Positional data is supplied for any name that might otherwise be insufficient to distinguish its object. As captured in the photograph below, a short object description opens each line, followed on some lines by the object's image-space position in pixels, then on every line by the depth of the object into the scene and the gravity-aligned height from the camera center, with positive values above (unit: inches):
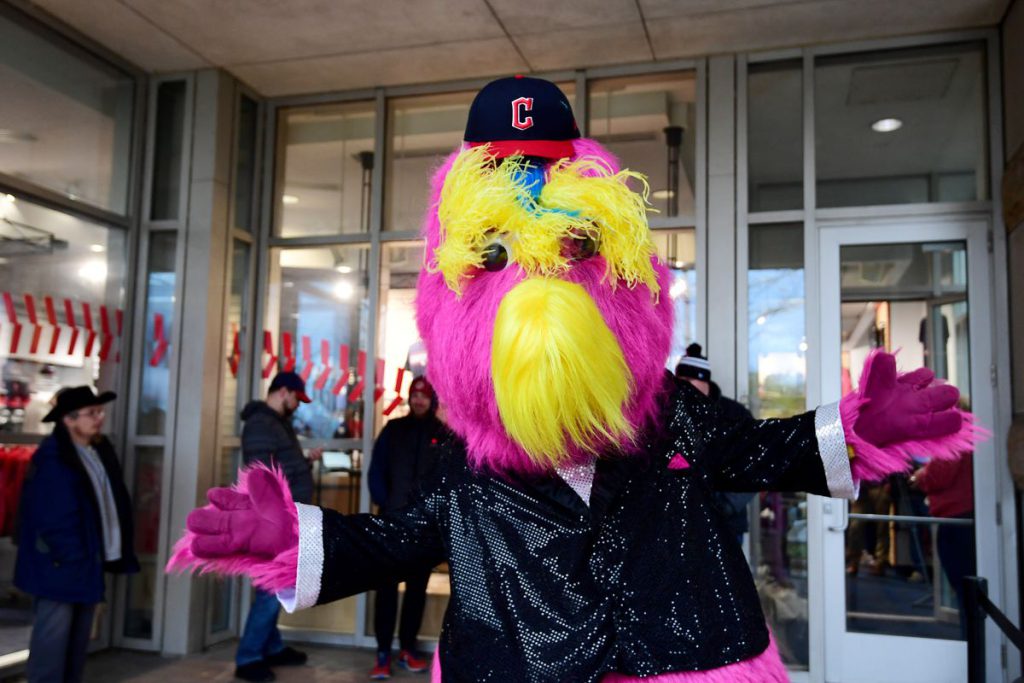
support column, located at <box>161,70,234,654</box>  210.5 +16.7
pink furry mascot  63.2 -4.8
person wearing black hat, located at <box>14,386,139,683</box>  160.2 -25.7
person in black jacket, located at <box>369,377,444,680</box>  196.7 -15.5
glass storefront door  184.7 -18.2
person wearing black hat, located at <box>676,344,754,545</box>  172.1 +4.1
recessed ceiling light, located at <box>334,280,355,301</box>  230.8 +29.5
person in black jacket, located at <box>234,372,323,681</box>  191.6 -11.6
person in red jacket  185.3 -18.7
